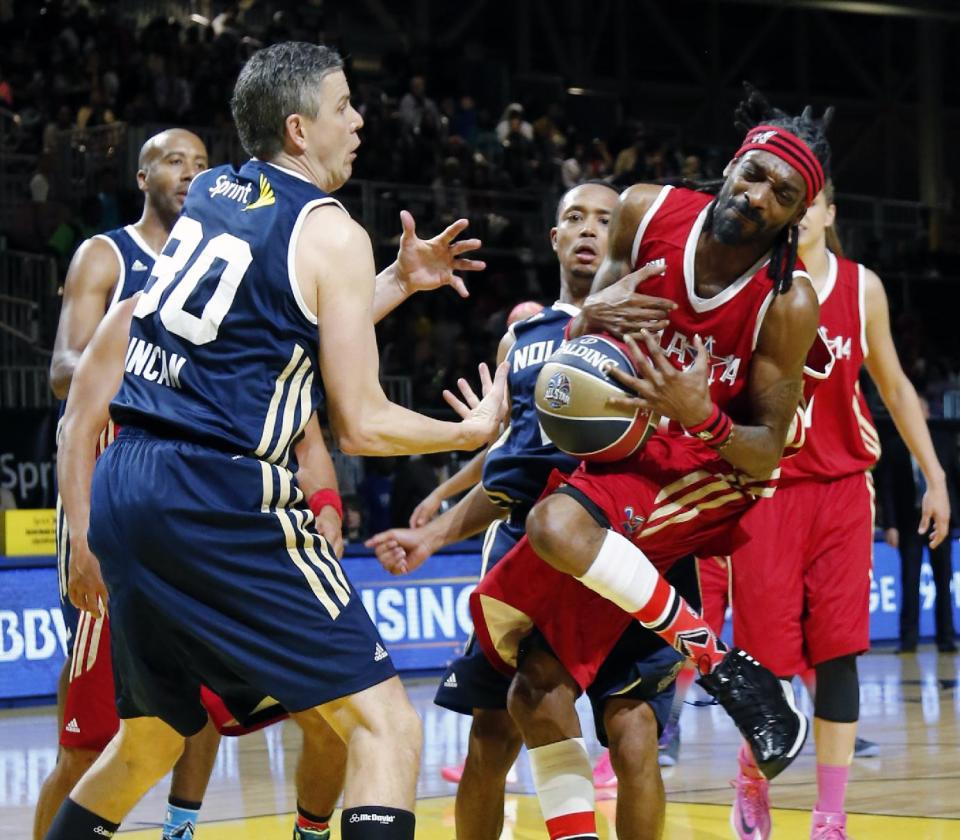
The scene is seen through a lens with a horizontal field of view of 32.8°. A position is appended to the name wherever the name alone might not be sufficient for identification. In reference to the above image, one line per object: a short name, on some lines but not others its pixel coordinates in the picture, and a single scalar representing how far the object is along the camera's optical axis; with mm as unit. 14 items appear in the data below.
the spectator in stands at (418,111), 18828
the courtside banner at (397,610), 9594
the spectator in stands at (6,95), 15891
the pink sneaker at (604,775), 6738
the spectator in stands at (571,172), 19766
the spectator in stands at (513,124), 20141
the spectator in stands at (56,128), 15094
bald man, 4617
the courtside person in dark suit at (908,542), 12227
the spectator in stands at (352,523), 12195
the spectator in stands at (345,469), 13469
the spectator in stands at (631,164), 19953
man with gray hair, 3531
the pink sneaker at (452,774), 6895
